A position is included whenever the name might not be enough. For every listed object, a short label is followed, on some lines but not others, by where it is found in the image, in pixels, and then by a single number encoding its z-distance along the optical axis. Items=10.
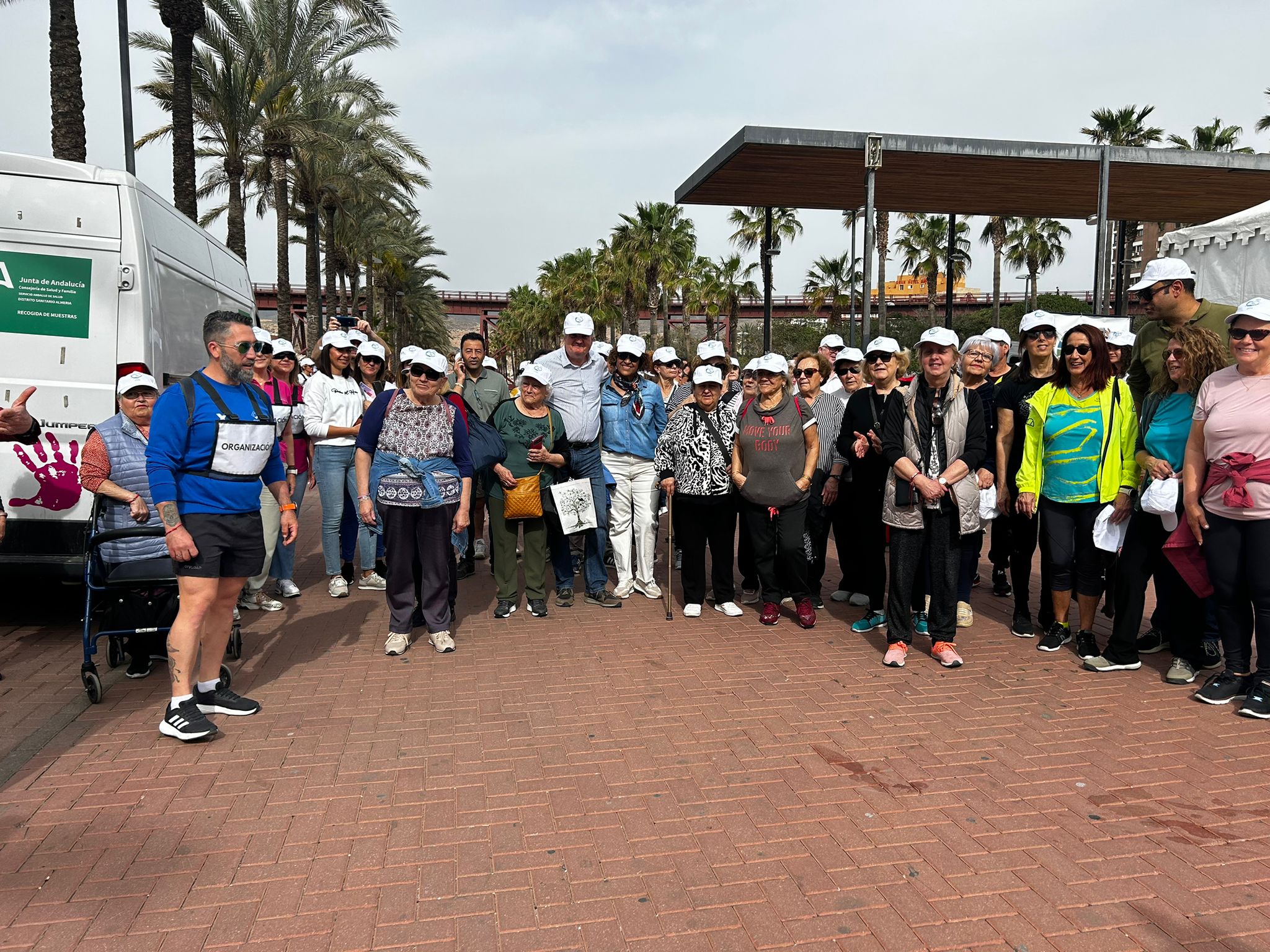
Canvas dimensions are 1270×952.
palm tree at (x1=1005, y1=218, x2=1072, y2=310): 47.12
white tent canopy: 12.38
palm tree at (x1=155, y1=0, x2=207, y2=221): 16.28
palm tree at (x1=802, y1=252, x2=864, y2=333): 50.34
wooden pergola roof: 10.59
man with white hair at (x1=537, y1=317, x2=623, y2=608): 6.86
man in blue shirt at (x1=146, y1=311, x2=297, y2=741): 4.10
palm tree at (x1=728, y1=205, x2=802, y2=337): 41.41
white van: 5.62
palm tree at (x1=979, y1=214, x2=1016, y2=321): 46.44
